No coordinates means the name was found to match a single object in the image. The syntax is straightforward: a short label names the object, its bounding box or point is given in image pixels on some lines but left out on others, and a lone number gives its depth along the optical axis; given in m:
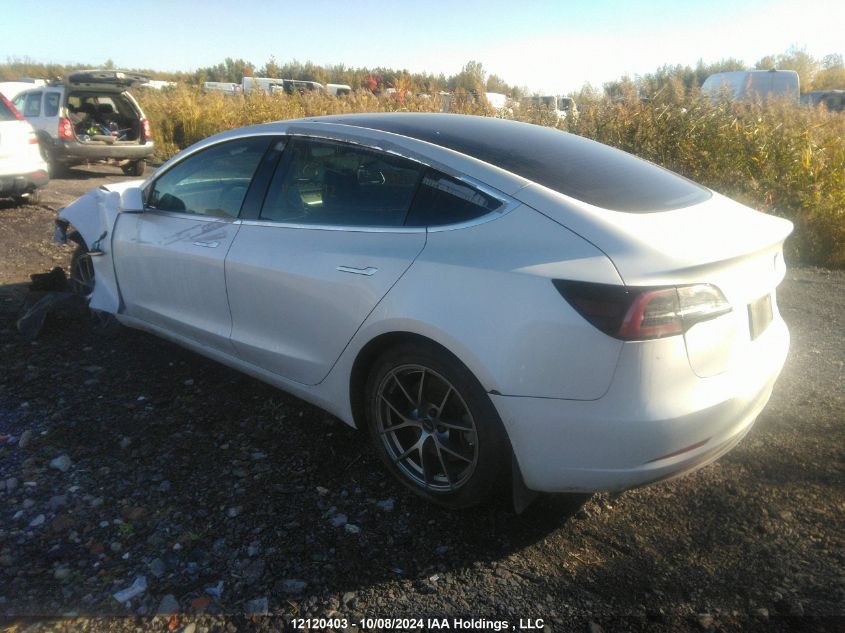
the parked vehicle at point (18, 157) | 8.82
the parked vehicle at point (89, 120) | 12.59
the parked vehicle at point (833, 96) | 16.37
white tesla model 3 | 2.41
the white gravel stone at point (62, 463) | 3.31
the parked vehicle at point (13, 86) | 16.75
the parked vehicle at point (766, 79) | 17.27
